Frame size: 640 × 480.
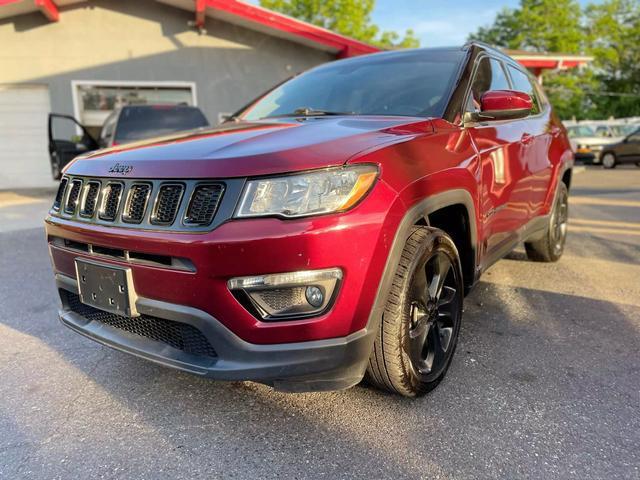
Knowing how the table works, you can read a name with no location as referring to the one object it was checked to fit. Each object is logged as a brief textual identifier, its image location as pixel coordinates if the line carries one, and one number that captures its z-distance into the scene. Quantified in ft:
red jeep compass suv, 5.85
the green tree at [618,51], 152.76
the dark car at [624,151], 61.46
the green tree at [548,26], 126.31
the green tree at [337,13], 107.96
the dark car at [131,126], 26.13
